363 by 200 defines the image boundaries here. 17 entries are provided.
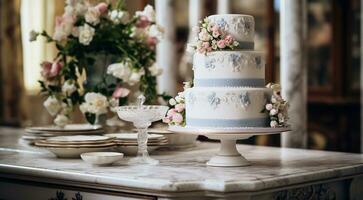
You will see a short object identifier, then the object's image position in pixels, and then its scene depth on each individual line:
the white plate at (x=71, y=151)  2.62
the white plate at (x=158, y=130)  2.96
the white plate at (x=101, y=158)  2.40
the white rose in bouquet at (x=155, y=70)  3.19
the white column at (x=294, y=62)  3.11
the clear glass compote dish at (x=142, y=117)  2.47
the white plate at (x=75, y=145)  2.61
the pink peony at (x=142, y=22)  3.21
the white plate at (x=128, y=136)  2.75
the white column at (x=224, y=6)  3.66
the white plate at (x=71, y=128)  3.01
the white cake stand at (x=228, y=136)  2.30
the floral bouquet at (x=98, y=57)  3.12
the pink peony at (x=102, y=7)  3.14
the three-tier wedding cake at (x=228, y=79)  2.34
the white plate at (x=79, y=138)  2.64
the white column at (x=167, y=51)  3.88
